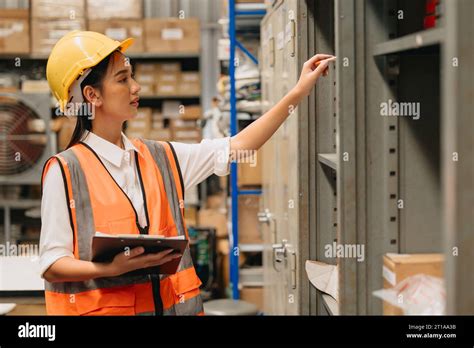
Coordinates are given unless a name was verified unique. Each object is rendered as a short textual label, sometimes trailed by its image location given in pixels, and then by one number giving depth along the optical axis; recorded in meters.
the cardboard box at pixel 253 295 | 4.37
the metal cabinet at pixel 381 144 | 1.55
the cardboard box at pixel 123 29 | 6.08
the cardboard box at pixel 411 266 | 1.46
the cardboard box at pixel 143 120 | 6.31
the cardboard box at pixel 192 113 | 6.41
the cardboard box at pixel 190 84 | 6.44
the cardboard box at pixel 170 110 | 6.45
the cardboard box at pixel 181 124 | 6.43
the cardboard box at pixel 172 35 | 6.25
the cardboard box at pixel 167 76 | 6.39
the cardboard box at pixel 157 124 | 6.43
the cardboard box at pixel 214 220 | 5.91
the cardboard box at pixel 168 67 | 6.39
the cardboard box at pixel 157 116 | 6.45
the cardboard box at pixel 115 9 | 6.15
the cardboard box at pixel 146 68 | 6.35
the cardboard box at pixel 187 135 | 6.40
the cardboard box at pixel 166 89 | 6.38
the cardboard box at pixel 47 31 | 5.99
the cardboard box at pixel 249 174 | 4.36
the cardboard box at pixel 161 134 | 6.37
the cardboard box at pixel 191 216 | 6.12
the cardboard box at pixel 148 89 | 6.35
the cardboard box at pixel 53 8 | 5.93
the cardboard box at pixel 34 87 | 5.70
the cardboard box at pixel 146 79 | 6.36
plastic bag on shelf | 1.37
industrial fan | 5.48
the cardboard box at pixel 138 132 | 6.27
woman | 1.81
